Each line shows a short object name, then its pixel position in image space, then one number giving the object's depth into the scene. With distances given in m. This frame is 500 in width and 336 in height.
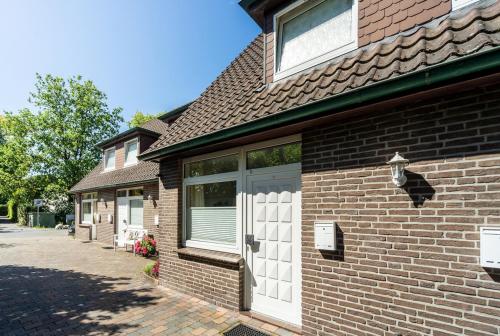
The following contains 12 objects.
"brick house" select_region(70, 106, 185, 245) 11.38
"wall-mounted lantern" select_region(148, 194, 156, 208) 11.12
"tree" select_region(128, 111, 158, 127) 44.10
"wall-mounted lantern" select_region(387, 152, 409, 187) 3.09
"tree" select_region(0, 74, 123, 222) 26.77
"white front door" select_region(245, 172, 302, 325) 4.47
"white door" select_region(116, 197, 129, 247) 13.13
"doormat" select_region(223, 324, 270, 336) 4.29
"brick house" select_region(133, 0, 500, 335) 2.77
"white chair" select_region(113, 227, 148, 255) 11.73
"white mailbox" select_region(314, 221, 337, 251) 3.71
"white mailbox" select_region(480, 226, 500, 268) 2.57
